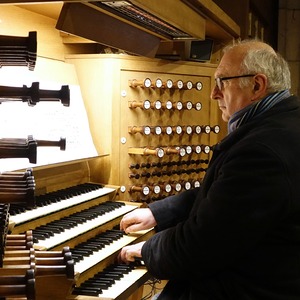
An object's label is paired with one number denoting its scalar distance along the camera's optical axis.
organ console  1.59
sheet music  2.63
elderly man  1.72
